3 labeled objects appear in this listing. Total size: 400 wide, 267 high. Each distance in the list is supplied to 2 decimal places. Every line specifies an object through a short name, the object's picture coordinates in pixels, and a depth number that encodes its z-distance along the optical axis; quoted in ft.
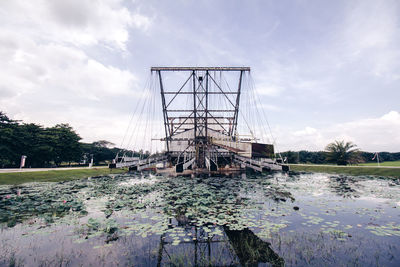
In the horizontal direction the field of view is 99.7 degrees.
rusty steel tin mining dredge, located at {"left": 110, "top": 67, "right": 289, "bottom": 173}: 109.81
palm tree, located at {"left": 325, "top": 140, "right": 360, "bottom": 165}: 124.06
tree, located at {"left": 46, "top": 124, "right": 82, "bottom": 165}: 150.10
